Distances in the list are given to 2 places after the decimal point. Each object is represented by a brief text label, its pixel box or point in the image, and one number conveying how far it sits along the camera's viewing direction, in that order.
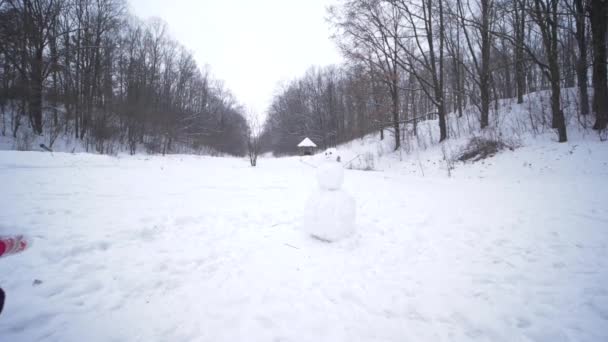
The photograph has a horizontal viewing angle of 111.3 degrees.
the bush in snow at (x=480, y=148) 8.93
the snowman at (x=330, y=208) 3.00
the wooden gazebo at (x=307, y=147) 28.18
